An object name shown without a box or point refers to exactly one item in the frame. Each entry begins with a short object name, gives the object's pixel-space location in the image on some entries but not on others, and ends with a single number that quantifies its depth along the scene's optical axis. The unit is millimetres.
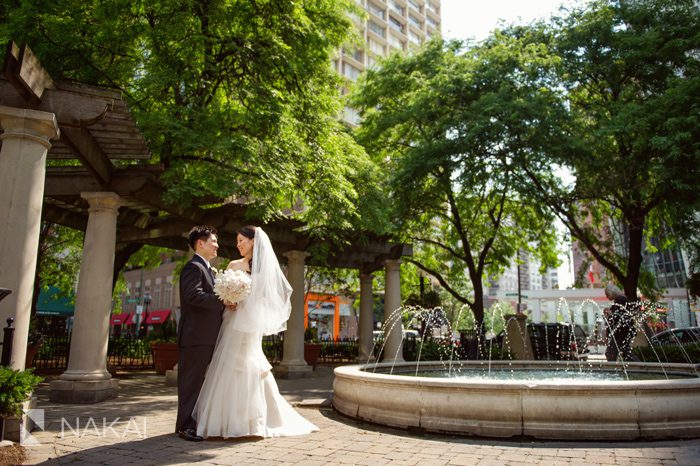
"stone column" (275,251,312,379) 16375
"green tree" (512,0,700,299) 15023
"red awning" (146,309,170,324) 43719
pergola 6699
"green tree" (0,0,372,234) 10289
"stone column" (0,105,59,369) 6570
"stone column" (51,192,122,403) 9781
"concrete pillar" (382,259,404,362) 20031
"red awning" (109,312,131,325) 46969
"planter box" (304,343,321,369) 19047
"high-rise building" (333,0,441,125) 61378
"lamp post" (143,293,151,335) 37381
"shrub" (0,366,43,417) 5379
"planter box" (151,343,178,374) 15539
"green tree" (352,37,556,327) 16641
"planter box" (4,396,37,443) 5770
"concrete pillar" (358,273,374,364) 22062
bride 6031
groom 6051
